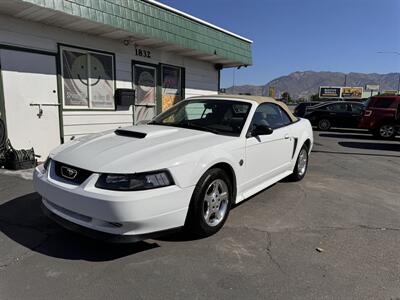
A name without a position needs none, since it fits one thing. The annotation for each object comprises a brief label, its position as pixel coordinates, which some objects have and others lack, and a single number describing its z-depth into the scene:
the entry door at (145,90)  9.12
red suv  13.44
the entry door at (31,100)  6.36
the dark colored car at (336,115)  17.08
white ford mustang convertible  2.87
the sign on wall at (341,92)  81.94
